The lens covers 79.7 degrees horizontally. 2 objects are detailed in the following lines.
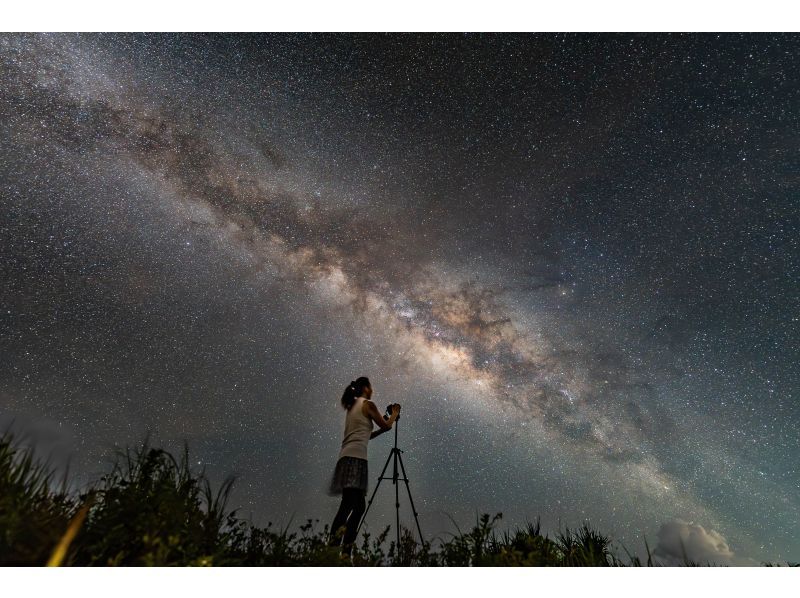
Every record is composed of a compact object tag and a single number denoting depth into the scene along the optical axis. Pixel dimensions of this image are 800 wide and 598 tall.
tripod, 5.97
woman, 4.80
